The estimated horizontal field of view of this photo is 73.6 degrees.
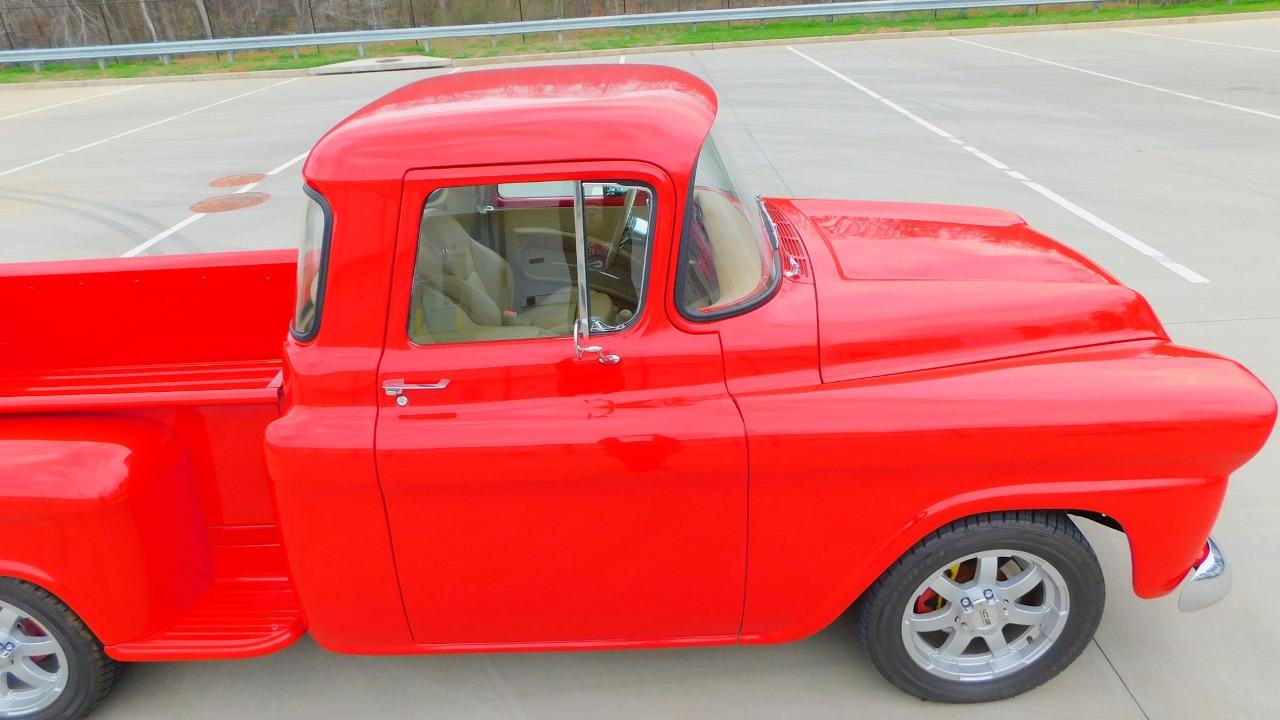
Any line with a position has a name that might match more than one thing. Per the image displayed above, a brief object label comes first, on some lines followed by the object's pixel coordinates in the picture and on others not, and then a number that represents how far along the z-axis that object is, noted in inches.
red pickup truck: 96.4
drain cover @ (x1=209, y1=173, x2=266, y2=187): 389.0
